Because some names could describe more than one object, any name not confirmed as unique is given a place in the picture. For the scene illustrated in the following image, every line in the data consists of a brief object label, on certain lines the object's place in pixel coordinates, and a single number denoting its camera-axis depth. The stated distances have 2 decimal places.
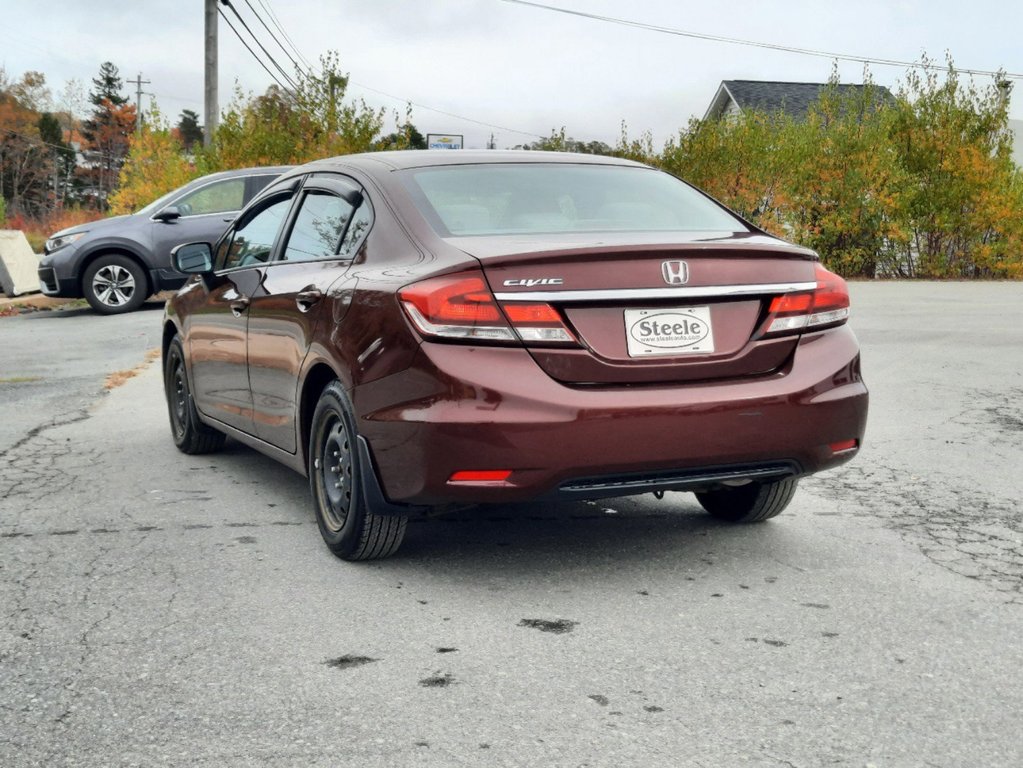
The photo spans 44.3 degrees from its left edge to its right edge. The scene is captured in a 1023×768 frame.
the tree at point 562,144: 28.62
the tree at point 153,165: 36.66
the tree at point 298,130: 25.11
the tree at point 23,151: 78.81
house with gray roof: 48.16
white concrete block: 20.47
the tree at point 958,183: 25.86
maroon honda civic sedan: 4.21
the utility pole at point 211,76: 27.73
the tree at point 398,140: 26.28
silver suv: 16.97
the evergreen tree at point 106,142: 96.38
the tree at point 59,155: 92.75
